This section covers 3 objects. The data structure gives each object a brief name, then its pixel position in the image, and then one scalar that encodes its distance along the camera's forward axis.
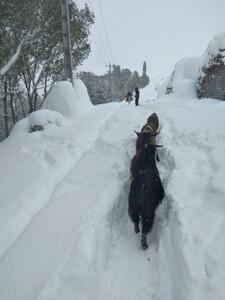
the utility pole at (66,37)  14.35
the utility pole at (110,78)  44.80
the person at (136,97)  20.16
